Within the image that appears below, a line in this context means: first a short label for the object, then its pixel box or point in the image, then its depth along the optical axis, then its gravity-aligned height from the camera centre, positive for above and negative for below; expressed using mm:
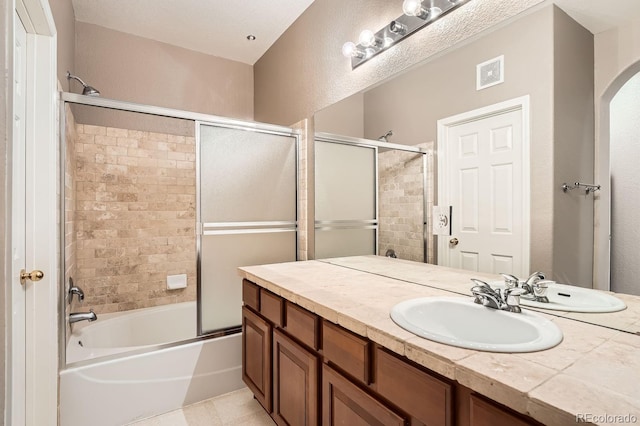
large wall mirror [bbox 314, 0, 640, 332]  963 +257
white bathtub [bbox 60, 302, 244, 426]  1779 -992
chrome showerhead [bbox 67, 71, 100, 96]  2180 +838
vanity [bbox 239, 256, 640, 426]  624 -362
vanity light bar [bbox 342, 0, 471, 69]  1559 +983
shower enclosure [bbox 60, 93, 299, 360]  2156 +32
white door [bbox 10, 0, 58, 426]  1470 -41
